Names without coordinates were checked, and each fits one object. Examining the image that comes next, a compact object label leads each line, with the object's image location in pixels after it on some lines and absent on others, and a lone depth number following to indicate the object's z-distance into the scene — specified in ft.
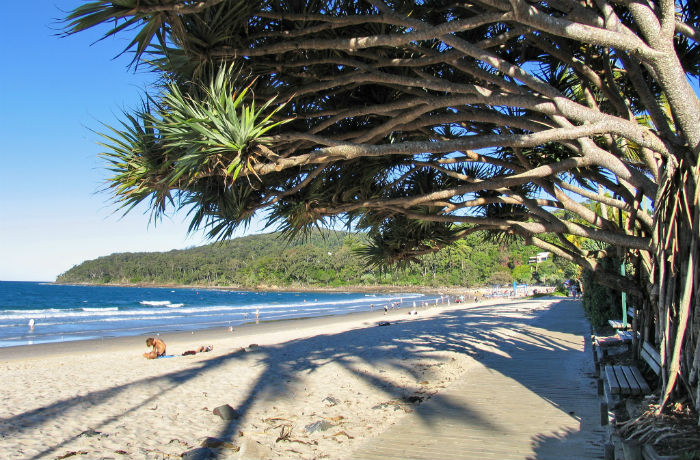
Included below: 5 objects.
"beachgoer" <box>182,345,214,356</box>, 41.66
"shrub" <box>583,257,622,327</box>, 34.55
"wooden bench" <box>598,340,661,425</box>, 13.73
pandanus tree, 10.74
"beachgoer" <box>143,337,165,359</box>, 40.19
